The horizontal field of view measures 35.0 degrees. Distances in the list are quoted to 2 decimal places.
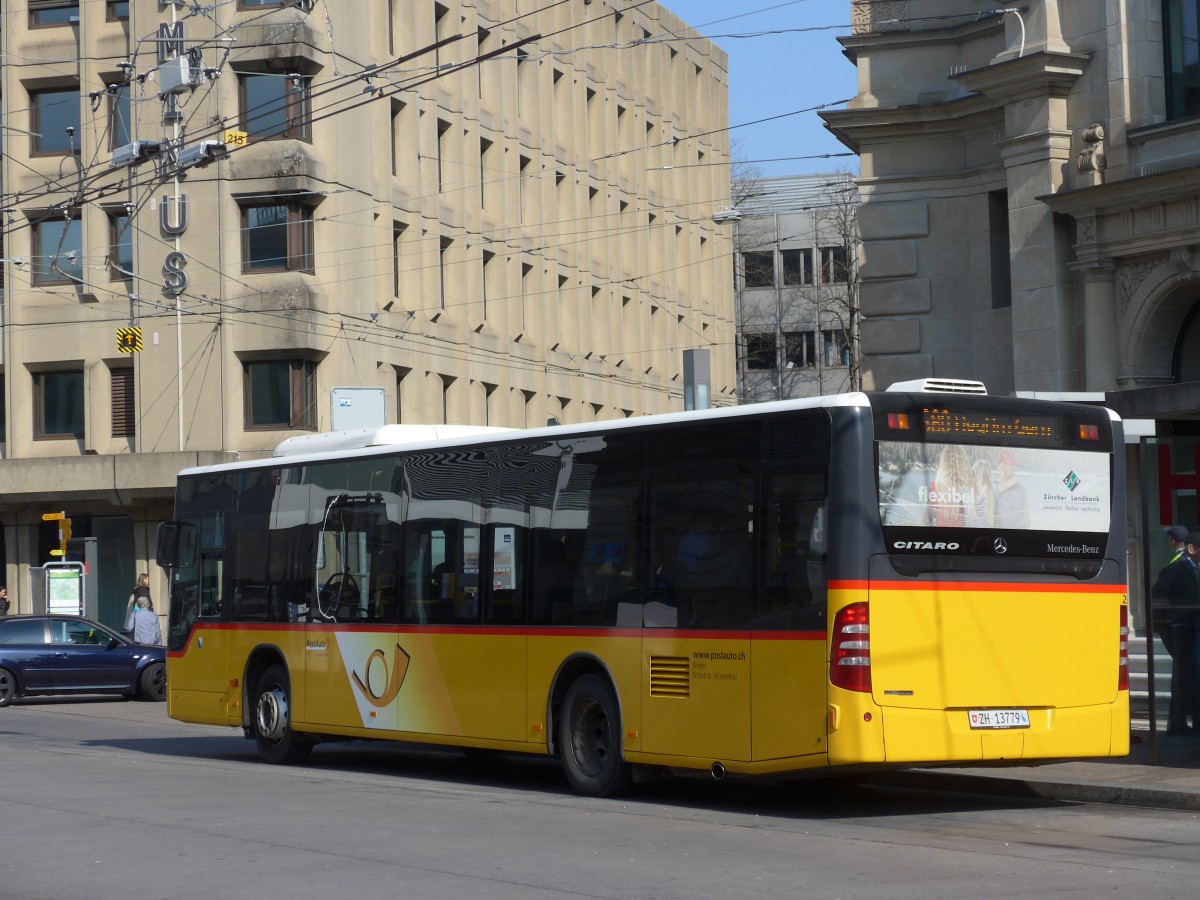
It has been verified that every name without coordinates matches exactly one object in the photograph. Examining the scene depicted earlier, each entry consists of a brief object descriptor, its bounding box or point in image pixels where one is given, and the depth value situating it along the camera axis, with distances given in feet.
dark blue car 98.02
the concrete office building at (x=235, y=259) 143.13
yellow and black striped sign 143.02
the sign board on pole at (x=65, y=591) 131.23
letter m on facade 100.03
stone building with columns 74.54
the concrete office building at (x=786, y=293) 264.93
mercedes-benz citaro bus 40.32
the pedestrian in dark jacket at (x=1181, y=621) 47.42
